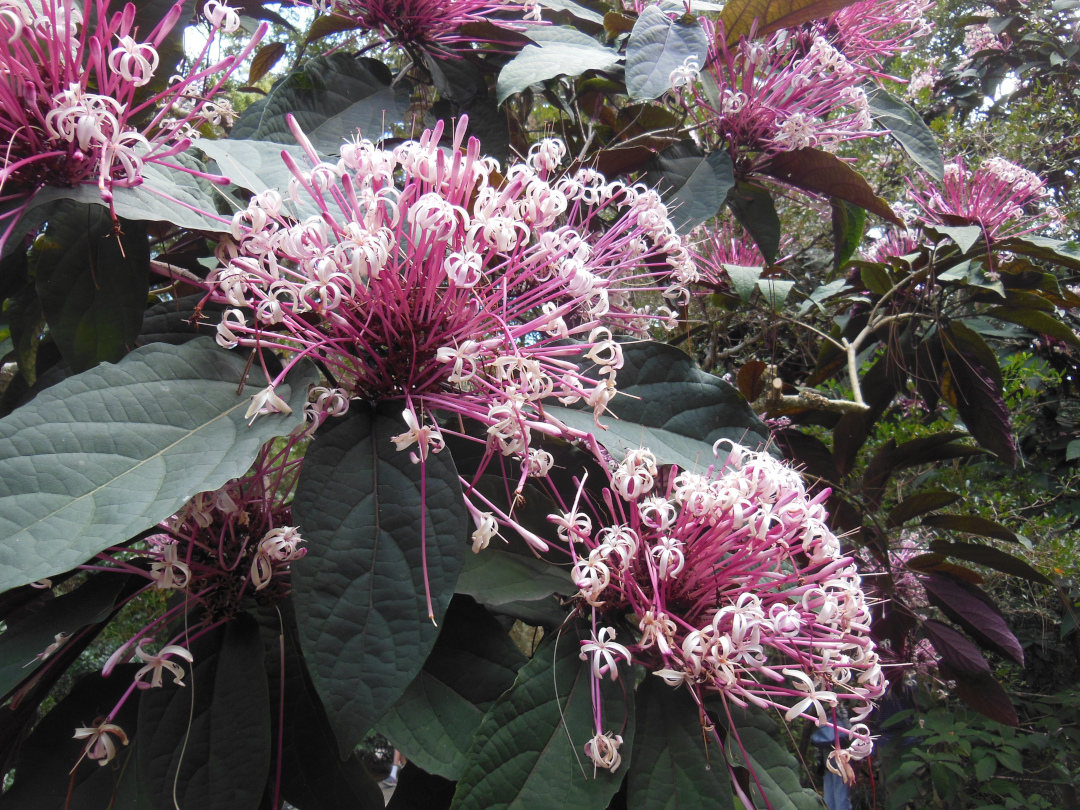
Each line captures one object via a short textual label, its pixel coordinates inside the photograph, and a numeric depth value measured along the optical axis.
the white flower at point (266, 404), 0.52
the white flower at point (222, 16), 0.61
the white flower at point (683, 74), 0.87
